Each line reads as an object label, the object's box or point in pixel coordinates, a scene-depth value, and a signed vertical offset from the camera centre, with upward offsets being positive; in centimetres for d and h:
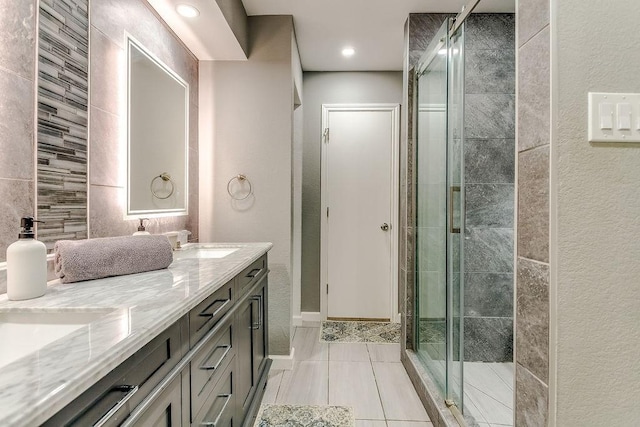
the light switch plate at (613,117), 96 +26
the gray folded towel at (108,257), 113 -16
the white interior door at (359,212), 351 +1
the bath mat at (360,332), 311 -109
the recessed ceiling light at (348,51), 303 +139
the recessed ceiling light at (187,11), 188 +108
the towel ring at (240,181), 253 +22
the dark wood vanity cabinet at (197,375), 64 -42
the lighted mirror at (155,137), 170 +41
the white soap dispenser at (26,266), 95 -15
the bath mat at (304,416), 188 -111
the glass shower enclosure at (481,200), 223 +9
